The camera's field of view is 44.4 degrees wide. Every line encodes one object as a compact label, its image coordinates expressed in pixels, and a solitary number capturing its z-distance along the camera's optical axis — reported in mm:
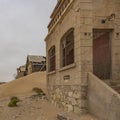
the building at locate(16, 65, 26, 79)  30946
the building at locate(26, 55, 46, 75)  25758
